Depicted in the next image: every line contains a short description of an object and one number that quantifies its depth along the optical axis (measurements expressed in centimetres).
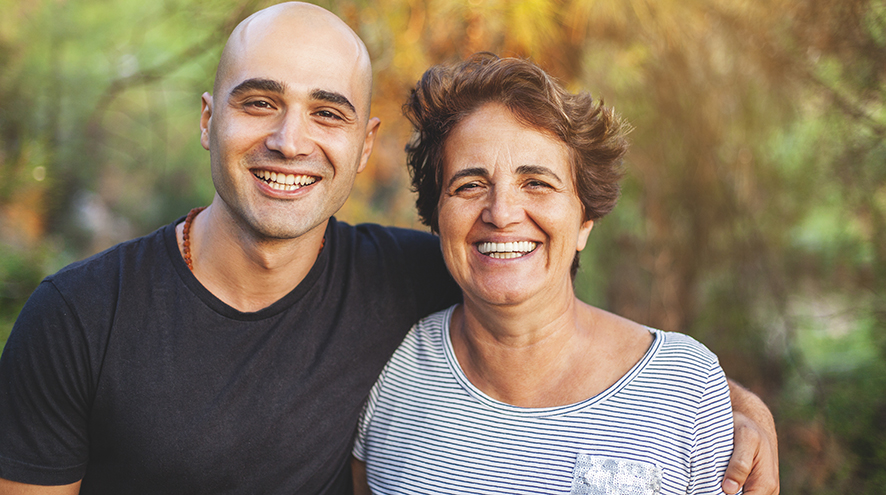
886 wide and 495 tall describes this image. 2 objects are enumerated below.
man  136
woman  136
